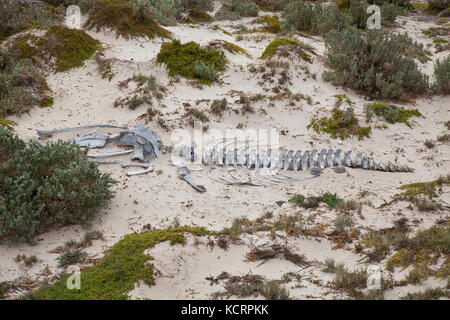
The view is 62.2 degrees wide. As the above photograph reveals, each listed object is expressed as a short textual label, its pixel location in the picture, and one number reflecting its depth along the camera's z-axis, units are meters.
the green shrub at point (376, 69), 11.15
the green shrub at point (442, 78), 11.21
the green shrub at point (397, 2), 19.38
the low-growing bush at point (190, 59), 11.38
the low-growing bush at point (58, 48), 11.28
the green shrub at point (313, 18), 15.35
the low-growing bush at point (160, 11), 13.59
